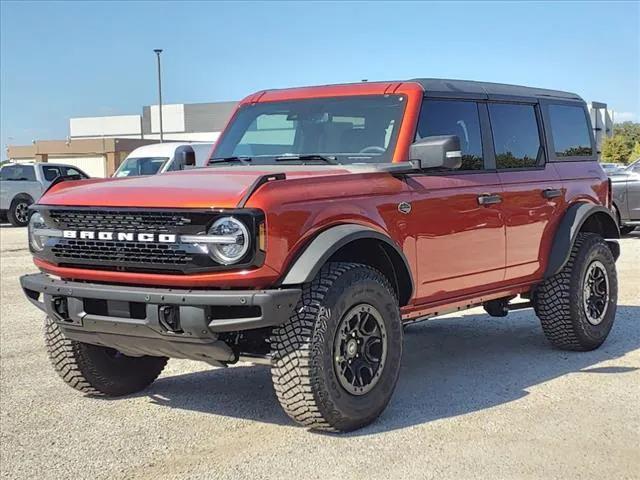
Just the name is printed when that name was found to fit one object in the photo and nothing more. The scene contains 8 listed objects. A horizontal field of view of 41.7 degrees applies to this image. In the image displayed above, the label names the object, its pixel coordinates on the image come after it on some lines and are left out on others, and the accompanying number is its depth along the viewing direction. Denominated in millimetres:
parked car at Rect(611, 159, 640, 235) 15906
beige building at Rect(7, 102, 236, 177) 53438
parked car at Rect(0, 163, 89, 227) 22203
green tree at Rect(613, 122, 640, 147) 64081
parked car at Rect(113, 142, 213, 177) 19078
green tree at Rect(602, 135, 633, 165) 45719
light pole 37375
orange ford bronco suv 4273
